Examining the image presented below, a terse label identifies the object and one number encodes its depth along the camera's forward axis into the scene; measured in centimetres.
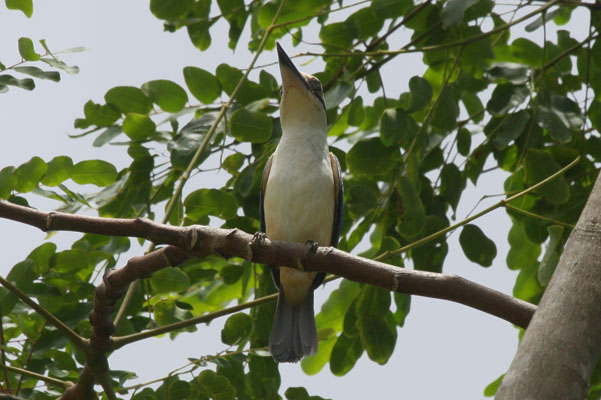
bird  816
